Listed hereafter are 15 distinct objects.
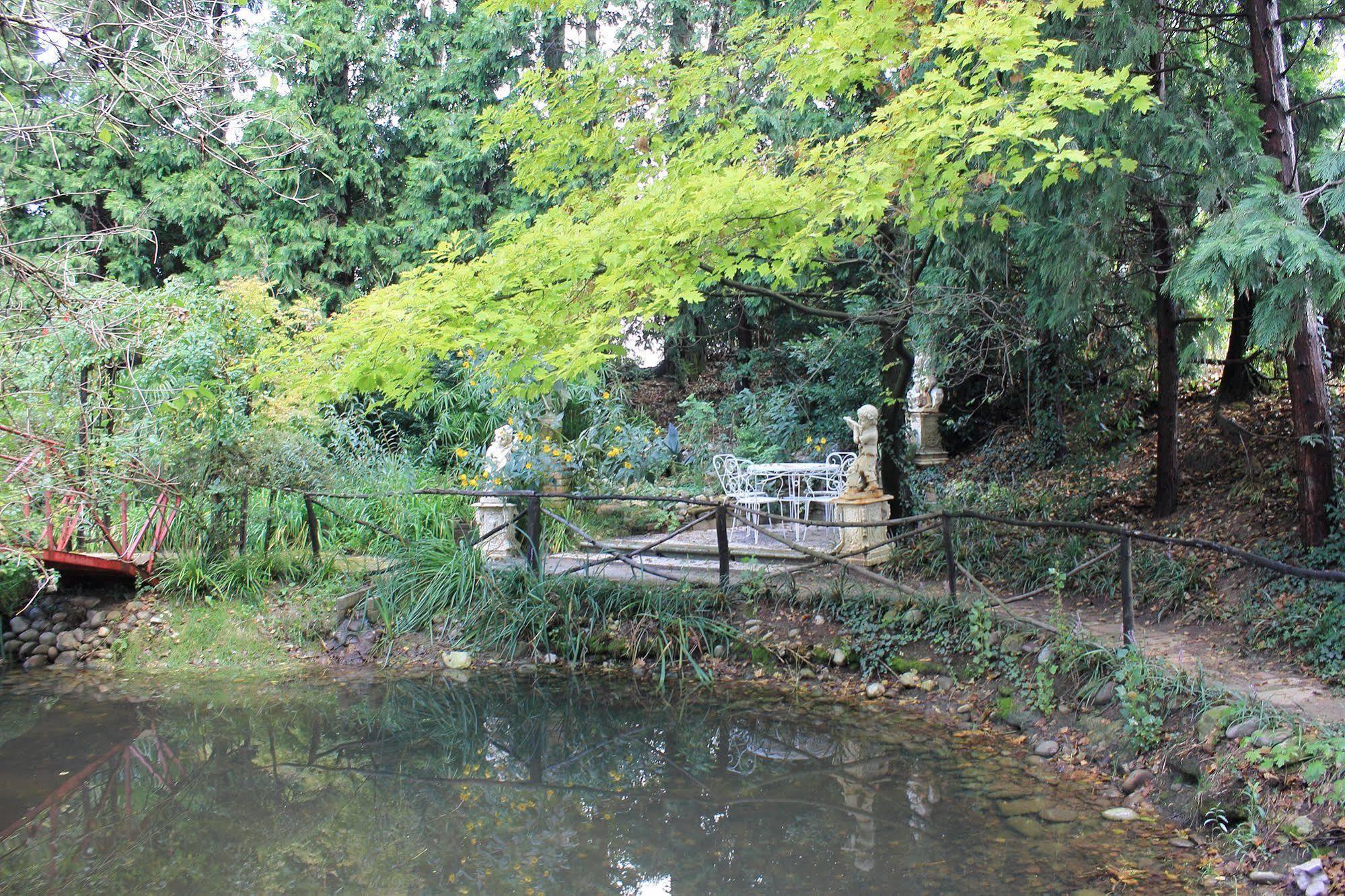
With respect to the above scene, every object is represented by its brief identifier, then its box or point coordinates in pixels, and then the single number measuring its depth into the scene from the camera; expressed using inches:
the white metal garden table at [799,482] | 366.9
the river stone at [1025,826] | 176.4
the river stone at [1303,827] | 150.5
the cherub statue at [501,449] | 369.1
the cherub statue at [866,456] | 315.6
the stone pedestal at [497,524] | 351.3
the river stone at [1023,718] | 224.7
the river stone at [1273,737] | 168.4
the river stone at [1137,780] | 187.8
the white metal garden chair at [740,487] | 362.9
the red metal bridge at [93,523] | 199.0
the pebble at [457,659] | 306.0
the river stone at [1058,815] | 180.4
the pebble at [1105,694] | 212.7
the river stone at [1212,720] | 180.1
